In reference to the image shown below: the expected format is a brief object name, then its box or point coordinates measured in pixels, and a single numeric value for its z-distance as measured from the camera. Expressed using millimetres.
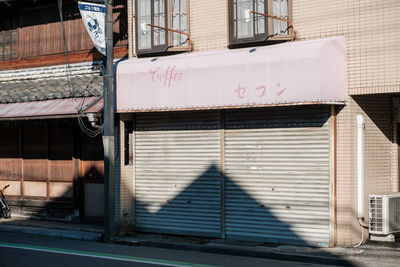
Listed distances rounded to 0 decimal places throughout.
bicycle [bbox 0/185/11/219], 19234
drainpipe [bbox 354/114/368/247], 13195
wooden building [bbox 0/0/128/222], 17594
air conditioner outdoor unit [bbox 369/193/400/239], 13234
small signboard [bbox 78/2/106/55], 16016
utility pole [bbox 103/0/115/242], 15305
